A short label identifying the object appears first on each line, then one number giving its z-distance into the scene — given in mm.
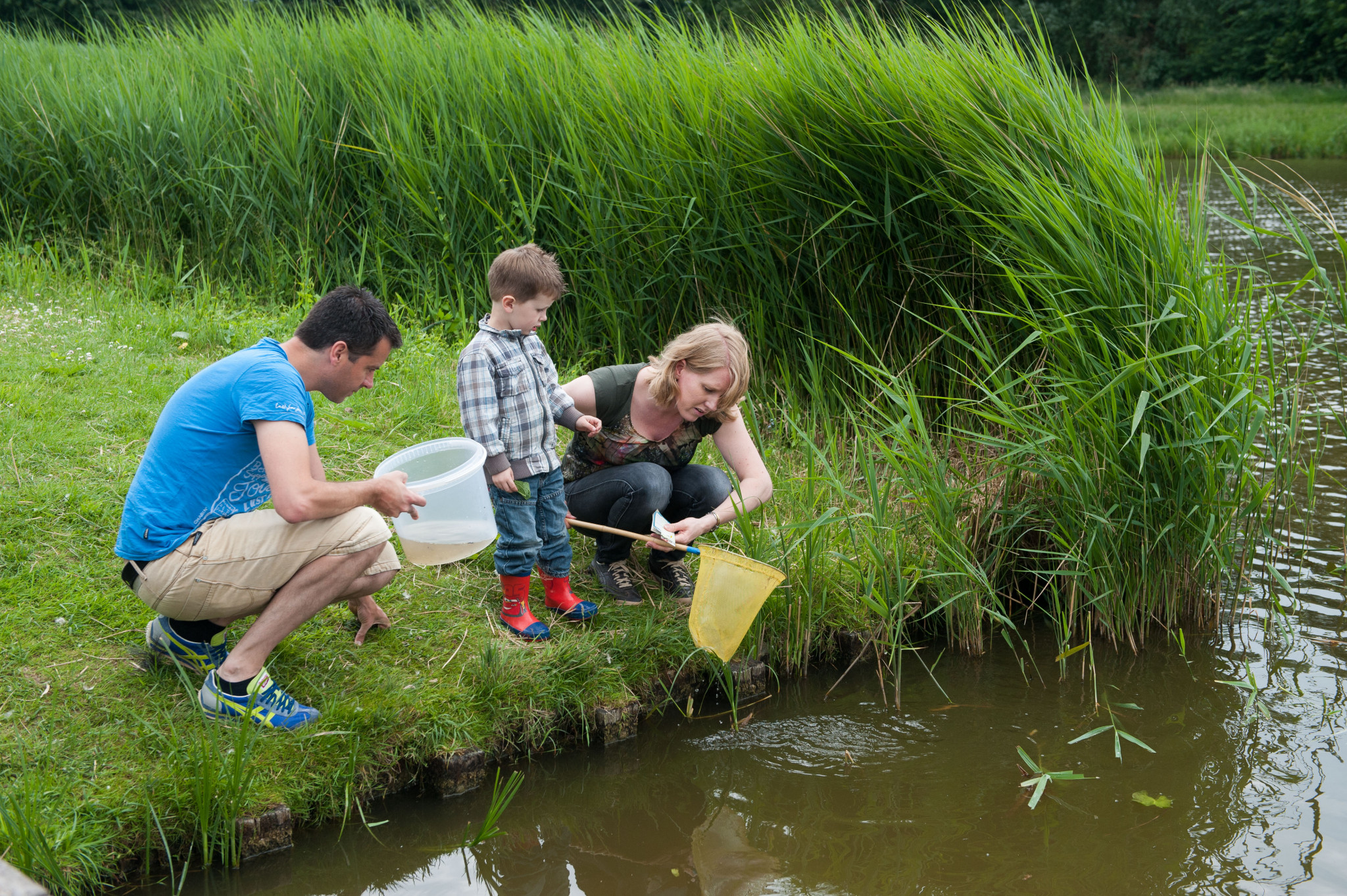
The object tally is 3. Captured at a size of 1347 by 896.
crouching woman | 3115
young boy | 2922
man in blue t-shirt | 2438
